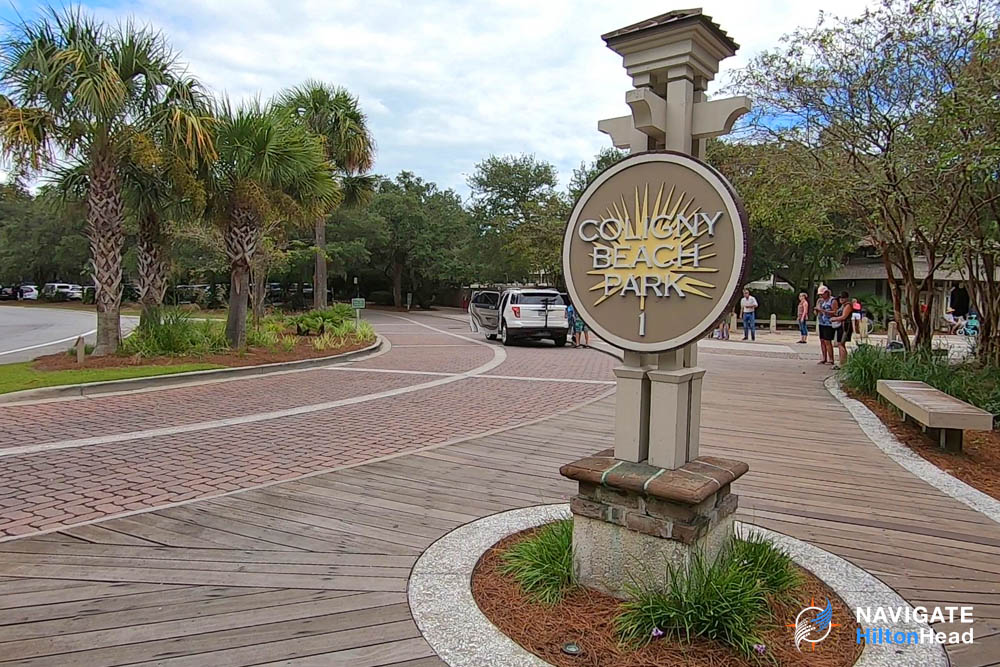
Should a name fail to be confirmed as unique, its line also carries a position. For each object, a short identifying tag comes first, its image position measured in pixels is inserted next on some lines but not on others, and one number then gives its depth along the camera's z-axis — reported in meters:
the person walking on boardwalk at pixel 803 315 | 18.48
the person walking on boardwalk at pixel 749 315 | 18.67
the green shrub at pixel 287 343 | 13.44
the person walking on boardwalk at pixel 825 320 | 12.22
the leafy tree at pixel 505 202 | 30.56
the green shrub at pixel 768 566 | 2.98
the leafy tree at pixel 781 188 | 9.93
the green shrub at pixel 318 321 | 16.50
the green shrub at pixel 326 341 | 14.08
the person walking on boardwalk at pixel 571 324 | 17.55
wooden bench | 5.62
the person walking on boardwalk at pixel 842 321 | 11.84
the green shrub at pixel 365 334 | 15.98
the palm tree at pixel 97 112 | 9.27
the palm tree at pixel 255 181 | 11.46
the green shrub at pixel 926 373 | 7.77
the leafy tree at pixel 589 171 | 28.45
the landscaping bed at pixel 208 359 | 10.20
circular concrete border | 2.55
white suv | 16.56
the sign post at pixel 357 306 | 17.44
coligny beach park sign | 2.79
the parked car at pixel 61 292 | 43.38
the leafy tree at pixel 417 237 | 36.16
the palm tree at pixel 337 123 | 19.22
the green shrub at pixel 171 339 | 11.11
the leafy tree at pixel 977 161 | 6.48
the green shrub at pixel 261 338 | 13.36
